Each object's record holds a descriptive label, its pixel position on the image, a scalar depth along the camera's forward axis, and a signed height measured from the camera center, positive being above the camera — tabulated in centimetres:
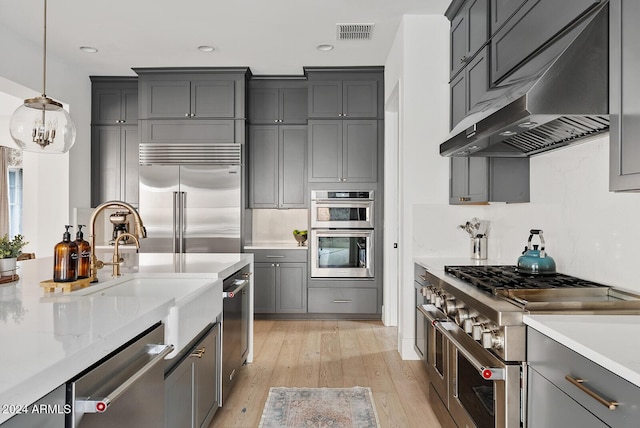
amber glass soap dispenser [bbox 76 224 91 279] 177 -18
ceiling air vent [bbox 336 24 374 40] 387 +165
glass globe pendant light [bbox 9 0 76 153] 227 +45
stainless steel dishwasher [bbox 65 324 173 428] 103 -47
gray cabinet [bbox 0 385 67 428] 82 -41
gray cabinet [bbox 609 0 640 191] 140 +40
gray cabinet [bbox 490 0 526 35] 230 +113
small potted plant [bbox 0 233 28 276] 186 -19
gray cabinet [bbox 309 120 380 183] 501 +72
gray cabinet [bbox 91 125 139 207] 531 +59
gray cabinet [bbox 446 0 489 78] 279 +128
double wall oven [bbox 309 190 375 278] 492 -24
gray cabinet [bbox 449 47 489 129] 275 +88
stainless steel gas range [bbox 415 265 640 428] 159 -50
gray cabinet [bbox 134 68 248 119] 496 +135
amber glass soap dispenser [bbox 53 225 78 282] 169 -20
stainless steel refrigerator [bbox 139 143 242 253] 488 +9
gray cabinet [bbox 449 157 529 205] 282 +22
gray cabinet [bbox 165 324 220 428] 172 -78
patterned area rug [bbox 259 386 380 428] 255 -122
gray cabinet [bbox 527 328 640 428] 103 -48
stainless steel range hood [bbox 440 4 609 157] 158 +47
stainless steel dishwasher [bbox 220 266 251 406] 258 -74
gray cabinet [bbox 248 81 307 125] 519 +128
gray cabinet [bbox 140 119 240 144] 495 +92
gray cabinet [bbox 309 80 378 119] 500 +130
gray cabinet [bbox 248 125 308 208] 519 +55
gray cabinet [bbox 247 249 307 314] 504 -79
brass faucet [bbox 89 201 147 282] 189 -11
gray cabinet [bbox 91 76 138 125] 530 +131
